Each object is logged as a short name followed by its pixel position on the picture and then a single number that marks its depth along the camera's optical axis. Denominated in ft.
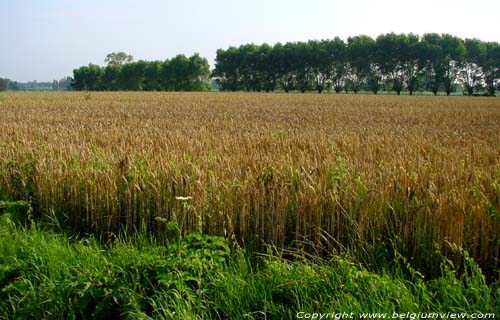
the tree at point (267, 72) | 330.13
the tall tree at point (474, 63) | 302.86
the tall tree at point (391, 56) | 314.59
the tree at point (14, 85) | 488.85
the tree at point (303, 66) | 326.24
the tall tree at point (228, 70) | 338.60
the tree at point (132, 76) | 340.59
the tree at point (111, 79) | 348.59
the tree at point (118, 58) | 456.04
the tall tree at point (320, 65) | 326.24
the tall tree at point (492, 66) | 294.66
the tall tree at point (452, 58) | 293.64
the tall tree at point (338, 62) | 326.24
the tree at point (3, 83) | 338.30
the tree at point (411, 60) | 303.89
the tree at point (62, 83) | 507.71
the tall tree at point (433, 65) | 292.40
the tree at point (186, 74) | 331.77
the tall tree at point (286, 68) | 328.70
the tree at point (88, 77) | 355.36
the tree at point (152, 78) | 339.16
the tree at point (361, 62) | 321.52
